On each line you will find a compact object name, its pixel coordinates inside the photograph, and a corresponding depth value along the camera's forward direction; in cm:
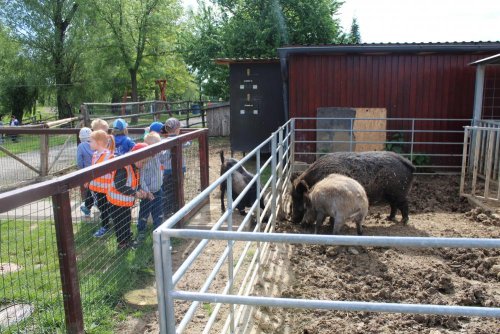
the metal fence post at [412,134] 1057
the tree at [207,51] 2261
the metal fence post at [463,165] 850
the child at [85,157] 654
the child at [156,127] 705
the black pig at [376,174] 743
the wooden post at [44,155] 971
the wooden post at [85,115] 1142
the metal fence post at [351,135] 1086
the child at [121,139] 641
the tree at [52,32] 2720
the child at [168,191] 623
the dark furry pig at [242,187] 736
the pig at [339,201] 612
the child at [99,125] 618
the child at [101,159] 512
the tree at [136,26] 3075
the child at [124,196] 498
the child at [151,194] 537
